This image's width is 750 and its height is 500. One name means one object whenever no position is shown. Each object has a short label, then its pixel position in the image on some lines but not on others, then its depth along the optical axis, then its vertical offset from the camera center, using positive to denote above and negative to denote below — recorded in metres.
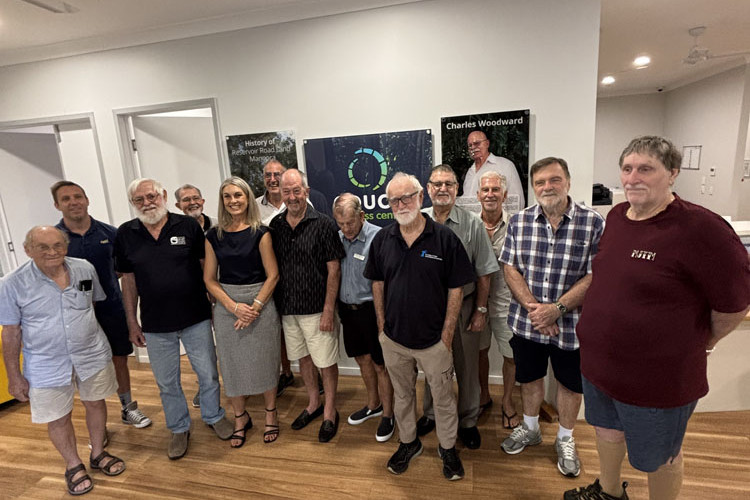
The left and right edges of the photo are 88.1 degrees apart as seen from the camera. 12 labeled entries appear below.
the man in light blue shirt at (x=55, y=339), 2.04 -0.76
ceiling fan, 3.86 +1.16
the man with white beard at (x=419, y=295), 1.97 -0.61
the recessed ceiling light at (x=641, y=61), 4.82 +1.31
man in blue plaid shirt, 1.93 -0.58
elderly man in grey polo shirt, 2.24 -0.70
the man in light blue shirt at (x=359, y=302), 2.37 -0.76
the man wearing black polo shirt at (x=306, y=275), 2.39 -0.57
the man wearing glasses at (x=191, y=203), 3.09 -0.11
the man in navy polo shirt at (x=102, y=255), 2.55 -0.41
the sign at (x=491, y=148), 2.79 +0.18
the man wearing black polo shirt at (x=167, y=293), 2.34 -0.62
